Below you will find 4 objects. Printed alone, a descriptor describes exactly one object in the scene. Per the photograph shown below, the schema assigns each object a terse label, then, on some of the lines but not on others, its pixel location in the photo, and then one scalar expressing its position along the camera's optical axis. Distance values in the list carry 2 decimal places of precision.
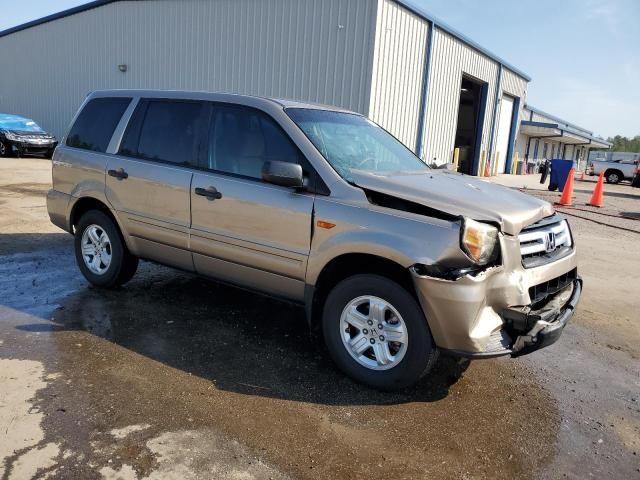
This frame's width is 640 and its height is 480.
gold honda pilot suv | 3.16
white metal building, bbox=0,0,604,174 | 15.62
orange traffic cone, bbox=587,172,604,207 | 15.49
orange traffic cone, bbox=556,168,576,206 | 15.18
